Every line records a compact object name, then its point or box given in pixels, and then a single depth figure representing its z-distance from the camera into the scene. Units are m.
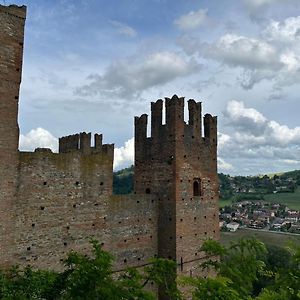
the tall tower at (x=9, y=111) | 15.21
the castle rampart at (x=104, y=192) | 15.71
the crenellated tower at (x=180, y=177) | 22.36
